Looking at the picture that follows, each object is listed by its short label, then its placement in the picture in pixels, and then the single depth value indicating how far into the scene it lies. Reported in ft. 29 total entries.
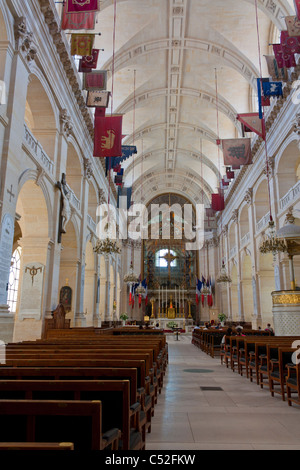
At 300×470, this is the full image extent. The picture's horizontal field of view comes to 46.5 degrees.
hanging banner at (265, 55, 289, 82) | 45.11
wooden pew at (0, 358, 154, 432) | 11.59
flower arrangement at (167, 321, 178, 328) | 92.44
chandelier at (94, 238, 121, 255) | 48.43
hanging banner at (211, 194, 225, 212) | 80.13
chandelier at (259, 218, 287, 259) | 39.75
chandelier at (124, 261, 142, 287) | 74.38
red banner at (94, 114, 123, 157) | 47.91
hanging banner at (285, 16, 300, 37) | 38.52
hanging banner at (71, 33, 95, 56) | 37.60
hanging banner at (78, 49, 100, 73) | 41.81
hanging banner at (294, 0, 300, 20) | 32.96
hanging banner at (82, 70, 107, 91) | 47.03
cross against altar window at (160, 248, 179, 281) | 125.18
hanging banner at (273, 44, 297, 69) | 40.52
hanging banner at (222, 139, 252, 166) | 57.41
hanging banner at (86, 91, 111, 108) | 51.27
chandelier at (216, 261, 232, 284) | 80.18
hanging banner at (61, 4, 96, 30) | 33.50
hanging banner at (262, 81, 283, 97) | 48.16
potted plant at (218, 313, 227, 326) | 96.37
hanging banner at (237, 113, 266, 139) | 50.72
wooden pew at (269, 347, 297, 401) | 19.20
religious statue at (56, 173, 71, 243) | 43.28
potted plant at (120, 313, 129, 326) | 99.00
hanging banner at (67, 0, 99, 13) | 31.55
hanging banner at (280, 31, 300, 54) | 39.91
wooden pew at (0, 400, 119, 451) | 5.80
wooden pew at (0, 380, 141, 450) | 7.55
